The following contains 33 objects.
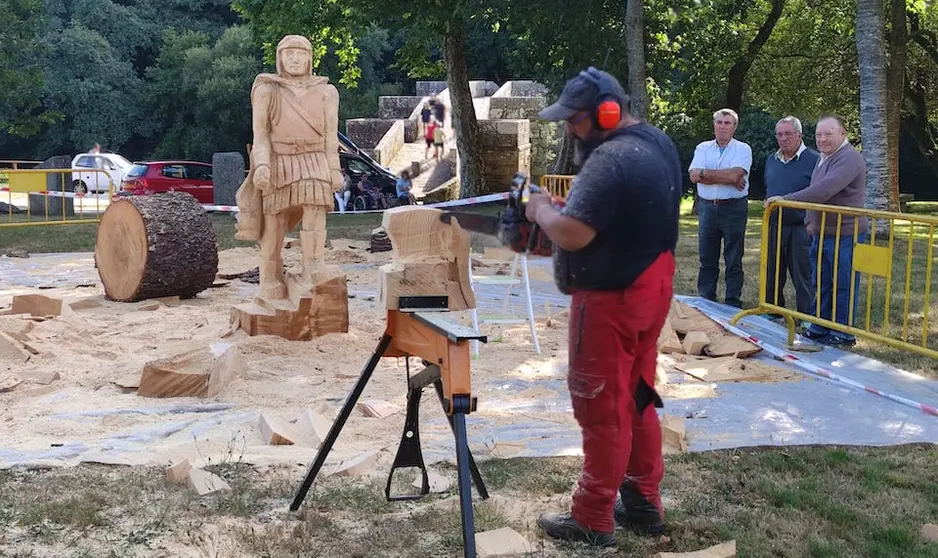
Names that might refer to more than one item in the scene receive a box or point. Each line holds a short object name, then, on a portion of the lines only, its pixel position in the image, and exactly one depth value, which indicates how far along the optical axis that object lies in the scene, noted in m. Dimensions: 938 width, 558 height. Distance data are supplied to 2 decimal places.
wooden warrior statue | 7.37
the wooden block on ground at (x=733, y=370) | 6.50
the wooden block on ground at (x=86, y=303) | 8.85
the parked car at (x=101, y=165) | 26.47
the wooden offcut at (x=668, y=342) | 7.31
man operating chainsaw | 3.43
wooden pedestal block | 7.41
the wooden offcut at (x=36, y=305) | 8.04
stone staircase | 23.58
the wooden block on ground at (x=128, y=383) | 6.15
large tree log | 8.86
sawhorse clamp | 3.42
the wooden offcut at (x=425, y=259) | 3.99
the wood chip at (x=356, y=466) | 4.54
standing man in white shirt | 8.64
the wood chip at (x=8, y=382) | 6.04
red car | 21.75
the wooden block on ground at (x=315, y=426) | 5.08
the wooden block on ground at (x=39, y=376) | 6.18
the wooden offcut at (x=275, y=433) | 4.99
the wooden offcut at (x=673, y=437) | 4.98
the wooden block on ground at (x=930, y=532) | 3.92
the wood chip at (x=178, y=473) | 4.39
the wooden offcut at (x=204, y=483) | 4.27
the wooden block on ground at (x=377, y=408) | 5.56
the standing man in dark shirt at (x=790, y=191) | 7.96
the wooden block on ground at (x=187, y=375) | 6.00
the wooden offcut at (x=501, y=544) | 3.68
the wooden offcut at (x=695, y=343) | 7.29
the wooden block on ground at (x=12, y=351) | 6.68
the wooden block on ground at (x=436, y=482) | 4.40
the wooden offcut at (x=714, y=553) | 3.64
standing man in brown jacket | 7.44
